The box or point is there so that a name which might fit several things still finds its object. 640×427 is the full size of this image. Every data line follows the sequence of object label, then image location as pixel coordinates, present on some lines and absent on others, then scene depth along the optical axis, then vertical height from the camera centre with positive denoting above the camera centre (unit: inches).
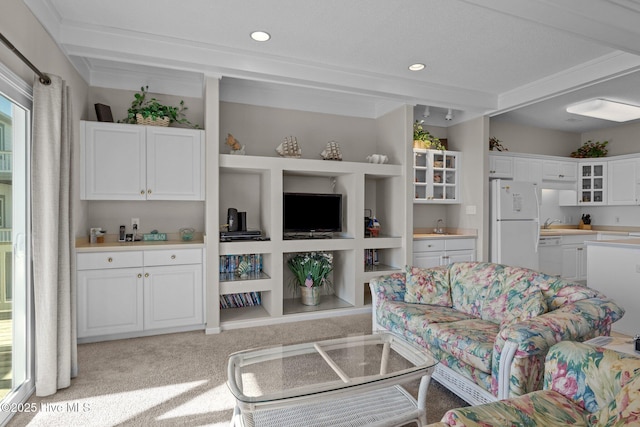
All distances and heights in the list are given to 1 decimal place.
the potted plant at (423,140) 187.8 +38.5
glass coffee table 61.7 -32.3
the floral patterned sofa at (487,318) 70.1 -27.2
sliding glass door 82.0 -9.1
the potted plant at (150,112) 136.0 +38.2
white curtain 85.0 -6.6
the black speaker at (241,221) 152.9 -4.8
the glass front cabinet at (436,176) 188.4 +19.2
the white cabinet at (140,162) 128.0 +17.8
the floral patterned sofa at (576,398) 47.6 -27.7
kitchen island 133.7 -24.7
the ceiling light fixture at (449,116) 183.9 +50.3
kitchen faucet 242.5 -7.2
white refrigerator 186.7 -6.3
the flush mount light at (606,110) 185.2 +56.4
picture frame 132.6 +36.4
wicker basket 135.0 +34.2
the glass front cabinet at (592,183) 228.7 +18.8
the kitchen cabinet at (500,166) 199.2 +25.7
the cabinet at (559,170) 220.2 +26.6
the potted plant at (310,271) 160.1 -27.9
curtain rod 70.8 +32.6
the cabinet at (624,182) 212.8 +18.8
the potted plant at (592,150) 234.7 +41.6
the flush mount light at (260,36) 115.3 +57.9
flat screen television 157.2 -0.8
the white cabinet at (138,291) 122.3 -29.7
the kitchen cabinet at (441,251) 176.4 -20.8
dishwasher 208.2 -25.6
